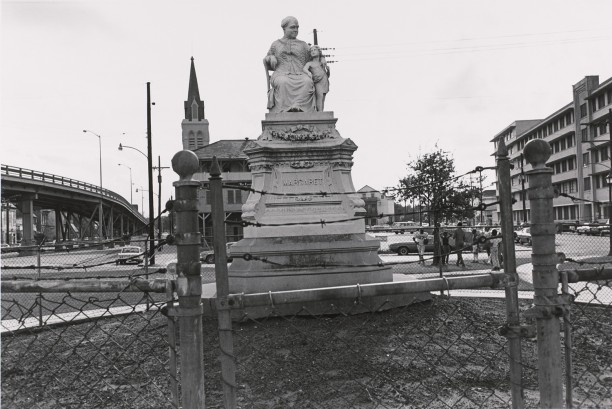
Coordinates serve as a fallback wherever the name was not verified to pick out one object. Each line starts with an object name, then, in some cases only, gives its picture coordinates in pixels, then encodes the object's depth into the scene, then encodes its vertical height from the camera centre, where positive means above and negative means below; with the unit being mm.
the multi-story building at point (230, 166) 64062 +7219
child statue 11008 +2919
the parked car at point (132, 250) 29909 -1502
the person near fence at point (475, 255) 23250 -1946
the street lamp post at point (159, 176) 35991 +3327
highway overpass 47594 +3101
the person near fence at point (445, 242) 21234 -1178
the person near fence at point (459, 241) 20281 -1059
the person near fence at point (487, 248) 22189 -1623
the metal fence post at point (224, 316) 2910 -525
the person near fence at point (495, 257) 15697 -1438
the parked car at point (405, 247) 30875 -1884
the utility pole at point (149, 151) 30078 +4154
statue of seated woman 10844 +3035
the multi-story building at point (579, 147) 58219 +7997
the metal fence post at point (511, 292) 3035 -470
